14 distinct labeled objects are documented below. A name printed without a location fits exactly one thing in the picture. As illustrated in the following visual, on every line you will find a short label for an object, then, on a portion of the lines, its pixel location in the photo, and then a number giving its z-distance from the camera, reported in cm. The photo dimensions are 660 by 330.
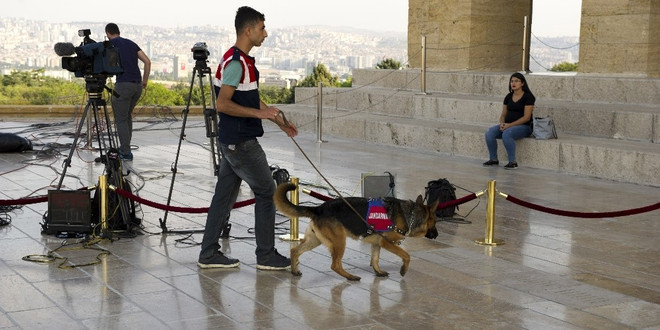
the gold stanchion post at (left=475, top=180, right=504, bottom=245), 764
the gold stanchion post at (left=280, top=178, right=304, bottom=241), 776
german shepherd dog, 627
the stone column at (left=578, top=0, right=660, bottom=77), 1416
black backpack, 862
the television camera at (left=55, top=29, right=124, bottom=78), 812
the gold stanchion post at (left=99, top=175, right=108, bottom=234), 759
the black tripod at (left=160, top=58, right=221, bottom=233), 813
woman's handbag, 1255
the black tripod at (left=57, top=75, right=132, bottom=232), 791
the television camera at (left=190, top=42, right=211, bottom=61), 870
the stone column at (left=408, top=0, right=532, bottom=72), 1725
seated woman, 1254
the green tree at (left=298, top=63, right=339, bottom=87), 3198
